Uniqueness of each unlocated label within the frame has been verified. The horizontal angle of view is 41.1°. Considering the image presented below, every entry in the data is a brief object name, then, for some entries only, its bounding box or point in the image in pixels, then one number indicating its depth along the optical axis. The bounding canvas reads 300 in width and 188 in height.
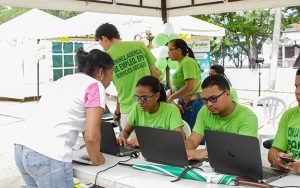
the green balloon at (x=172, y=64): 5.35
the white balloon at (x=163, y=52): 5.16
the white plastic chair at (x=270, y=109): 4.98
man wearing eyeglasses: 2.38
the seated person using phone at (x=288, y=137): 2.27
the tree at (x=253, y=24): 16.06
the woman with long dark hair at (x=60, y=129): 1.96
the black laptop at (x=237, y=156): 1.82
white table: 1.93
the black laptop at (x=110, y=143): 2.50
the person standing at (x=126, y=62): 3.50
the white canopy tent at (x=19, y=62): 10.80
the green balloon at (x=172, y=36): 5.13
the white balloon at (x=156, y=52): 5.29
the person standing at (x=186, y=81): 4.02
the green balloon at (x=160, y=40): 5.15
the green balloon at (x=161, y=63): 5.27
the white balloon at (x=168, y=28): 4.97
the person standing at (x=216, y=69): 4.86
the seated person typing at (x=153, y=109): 2.74
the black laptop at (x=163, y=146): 2.10
